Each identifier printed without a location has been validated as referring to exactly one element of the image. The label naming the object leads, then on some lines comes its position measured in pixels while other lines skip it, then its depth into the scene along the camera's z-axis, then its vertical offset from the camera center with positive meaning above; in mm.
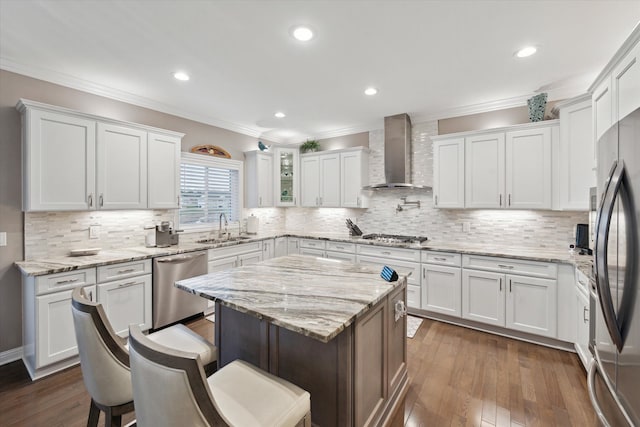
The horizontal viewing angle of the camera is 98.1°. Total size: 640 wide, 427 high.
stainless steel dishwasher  3121 -861
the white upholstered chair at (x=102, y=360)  1321 -725
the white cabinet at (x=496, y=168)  3141 +563
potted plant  5207 +1268
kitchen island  1446 -723
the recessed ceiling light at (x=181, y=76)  2844 +1436
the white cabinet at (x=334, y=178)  4637 +627
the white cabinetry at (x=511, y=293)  2851 -876
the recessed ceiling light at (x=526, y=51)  2371 +1417
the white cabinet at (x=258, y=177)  4887 +643
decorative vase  3150 +1231
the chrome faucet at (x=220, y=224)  4391 -179
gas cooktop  3951 -372
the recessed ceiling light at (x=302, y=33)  2145 +1424
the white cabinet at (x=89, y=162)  2527 +532
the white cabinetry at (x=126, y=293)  2717 -823
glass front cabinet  5234 +671
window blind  4121 +319
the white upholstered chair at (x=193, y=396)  919 -683
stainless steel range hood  4145 +941
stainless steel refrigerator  905 -236
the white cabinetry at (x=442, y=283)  3355 -865
